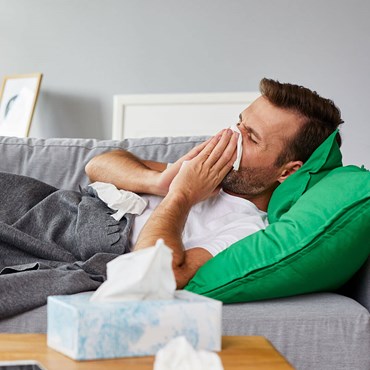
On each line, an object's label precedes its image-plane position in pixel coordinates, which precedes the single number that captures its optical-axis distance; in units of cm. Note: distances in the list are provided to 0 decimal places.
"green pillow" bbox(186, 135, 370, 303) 239
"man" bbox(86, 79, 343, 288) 299
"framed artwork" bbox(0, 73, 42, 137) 640
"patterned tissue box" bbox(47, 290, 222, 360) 162
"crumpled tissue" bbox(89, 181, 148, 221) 290
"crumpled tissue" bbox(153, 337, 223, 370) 146
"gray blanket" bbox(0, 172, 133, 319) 236
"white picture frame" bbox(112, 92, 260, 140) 614
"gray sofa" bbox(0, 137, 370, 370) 229
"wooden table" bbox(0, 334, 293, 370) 161
